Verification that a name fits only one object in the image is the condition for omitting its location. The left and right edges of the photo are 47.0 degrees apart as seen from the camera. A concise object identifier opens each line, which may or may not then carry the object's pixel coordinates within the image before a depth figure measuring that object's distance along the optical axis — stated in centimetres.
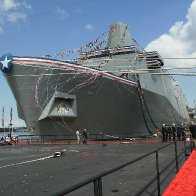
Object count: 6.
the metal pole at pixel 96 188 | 237
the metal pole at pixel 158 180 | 422
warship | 1761
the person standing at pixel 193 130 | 977
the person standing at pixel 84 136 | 1745
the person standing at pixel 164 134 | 1758
